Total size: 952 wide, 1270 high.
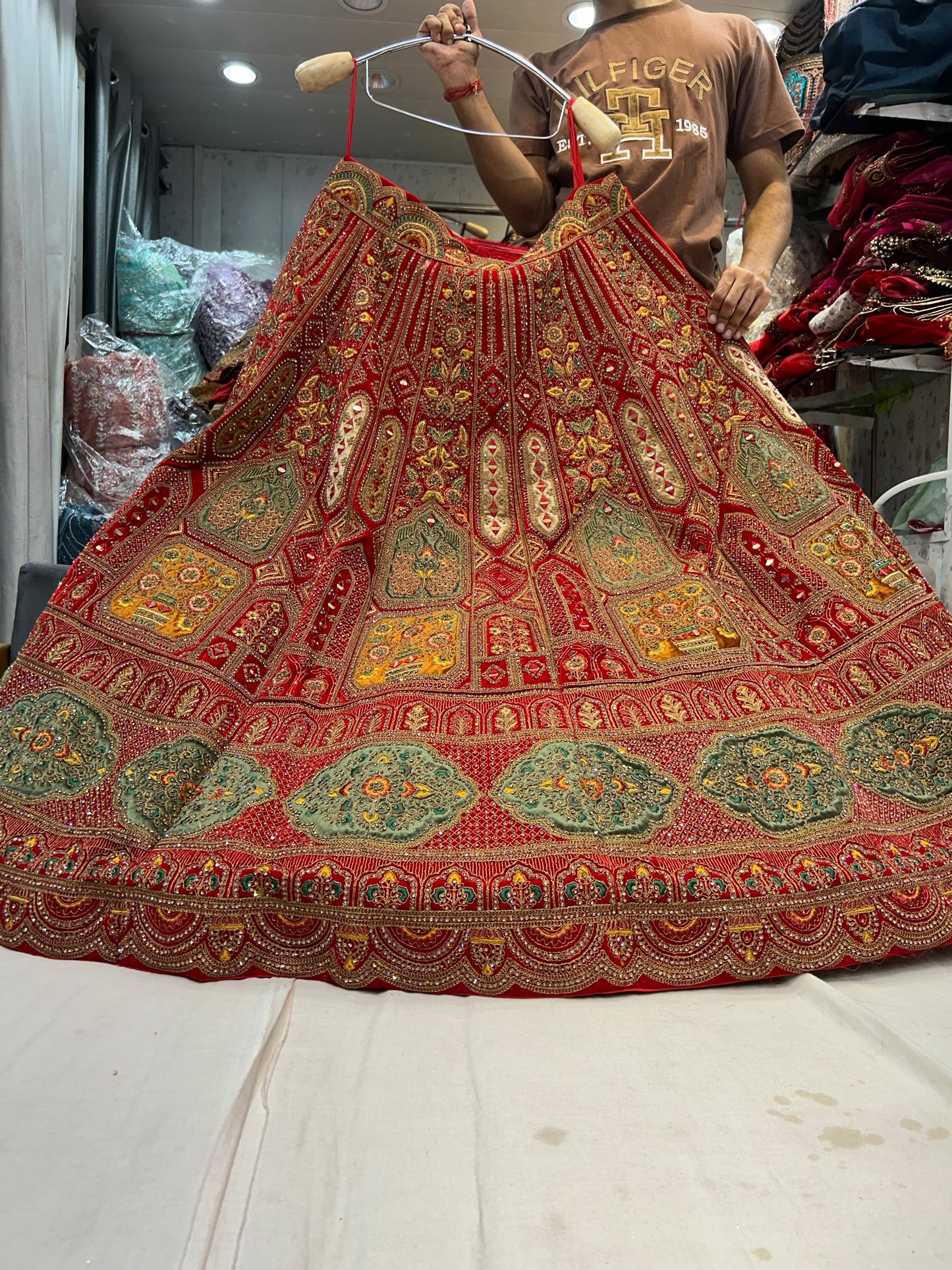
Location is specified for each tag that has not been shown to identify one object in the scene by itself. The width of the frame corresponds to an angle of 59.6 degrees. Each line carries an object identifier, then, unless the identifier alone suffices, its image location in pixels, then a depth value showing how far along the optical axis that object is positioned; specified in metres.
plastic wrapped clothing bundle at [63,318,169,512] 2.87
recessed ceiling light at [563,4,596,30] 2.95
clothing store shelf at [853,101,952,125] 1.72
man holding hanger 1.35
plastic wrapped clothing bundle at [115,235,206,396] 3.36
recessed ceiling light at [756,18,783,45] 3.06
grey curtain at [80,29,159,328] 3.18
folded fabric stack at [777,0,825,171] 2.34
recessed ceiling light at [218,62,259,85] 3.45
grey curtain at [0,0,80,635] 2.22
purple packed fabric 3.40
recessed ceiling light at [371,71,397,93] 3.27
